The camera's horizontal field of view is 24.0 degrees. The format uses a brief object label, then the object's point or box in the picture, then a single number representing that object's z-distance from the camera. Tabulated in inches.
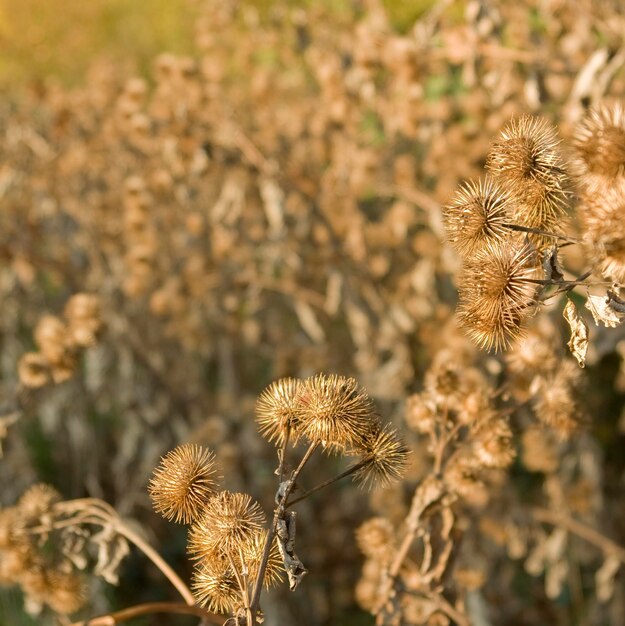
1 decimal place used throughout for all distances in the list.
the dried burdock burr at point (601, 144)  18.7
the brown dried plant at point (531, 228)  18.8
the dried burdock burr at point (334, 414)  19.9
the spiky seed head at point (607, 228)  18.5
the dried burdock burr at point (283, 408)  20.2
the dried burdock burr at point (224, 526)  19.6
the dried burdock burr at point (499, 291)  19.3
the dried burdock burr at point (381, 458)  20.3
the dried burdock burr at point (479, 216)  19.9
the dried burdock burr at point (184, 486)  20.3
